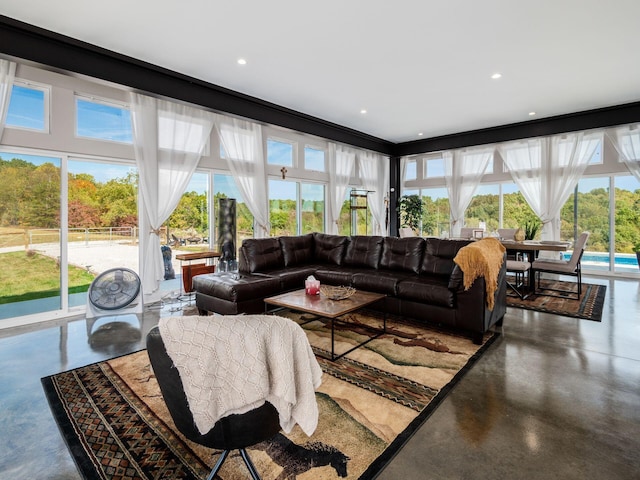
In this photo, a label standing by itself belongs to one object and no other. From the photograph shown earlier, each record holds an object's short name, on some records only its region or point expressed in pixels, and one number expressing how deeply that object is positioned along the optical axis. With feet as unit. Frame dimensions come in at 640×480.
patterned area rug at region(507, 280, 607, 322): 13.44
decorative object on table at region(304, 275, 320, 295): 11.28
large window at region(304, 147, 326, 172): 24.10
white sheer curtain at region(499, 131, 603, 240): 21.81
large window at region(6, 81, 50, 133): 12.34
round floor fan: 12.67
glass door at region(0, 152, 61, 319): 12.37
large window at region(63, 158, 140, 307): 13.98
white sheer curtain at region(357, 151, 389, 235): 28.19
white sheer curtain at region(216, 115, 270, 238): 18.33
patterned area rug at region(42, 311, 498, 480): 5.38
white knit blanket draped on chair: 3.81
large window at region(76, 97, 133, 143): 13.99
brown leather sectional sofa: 10.98
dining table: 16.28
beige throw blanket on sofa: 10.35
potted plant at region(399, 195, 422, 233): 28.37
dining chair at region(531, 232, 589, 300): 15.51
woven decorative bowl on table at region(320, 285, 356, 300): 10.60
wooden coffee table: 9.45
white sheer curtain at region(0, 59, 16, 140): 11.40
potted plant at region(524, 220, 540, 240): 20.79
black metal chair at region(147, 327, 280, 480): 3.98
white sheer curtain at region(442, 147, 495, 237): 25.77
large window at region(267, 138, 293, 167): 21.39
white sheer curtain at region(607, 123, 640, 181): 20.12
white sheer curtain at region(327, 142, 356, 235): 25.27
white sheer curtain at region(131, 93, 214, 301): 15.01
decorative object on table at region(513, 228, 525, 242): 17.66
